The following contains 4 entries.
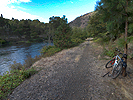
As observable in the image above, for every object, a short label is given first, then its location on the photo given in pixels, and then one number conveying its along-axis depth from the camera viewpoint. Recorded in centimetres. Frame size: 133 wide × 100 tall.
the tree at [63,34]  1326
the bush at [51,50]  1127
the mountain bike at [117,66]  343
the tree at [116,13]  306
